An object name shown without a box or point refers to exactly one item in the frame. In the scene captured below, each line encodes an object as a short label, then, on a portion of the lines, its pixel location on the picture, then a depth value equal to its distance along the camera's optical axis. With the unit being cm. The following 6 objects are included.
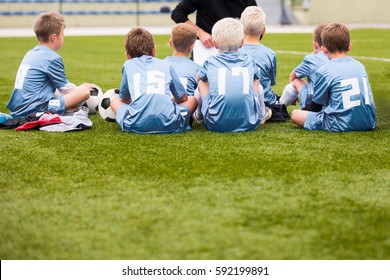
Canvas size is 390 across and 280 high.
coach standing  1475
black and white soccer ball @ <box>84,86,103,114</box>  1307
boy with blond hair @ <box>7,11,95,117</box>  1188
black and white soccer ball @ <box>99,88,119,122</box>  1223
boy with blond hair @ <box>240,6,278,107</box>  1277
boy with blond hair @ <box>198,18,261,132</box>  1117
